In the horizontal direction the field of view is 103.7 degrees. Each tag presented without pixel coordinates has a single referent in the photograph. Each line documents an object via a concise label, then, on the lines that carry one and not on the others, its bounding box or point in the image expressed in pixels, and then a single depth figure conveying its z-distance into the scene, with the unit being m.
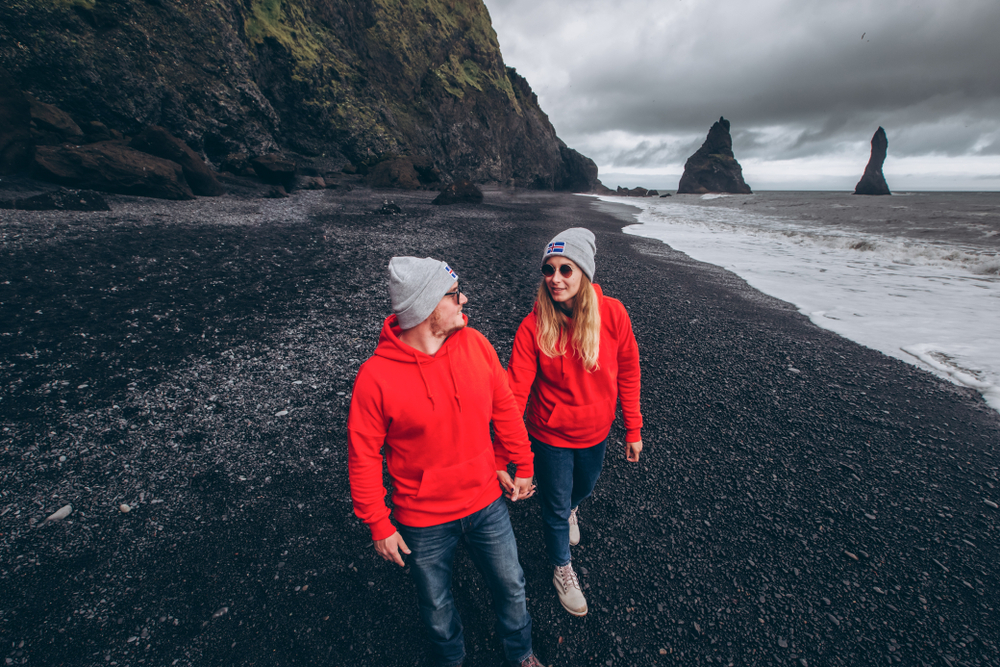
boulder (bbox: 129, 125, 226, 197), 14.20
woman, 2.33
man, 1.79
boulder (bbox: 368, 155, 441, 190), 27.78
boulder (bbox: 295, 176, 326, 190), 21.92
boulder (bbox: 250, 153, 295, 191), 19.72
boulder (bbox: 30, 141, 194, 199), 11.61
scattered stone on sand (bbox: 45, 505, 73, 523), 2.83
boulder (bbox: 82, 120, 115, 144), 14.50
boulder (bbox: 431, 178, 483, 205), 22.00
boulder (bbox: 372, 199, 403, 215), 15.78
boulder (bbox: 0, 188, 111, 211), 9.88
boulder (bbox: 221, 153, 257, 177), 19.81
